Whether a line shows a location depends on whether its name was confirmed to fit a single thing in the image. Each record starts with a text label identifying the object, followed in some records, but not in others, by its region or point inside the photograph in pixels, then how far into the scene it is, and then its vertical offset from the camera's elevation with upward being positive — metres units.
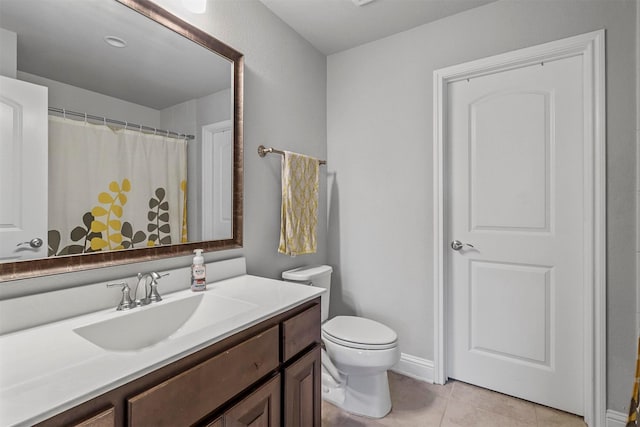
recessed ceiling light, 1.78 +1.18
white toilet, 1.62 -0.77
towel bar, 1.78 +0.34
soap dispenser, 1.31 -0.26
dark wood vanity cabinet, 0.69 -0.47
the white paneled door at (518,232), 1.71 -0.12
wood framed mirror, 0.95 +0.20
